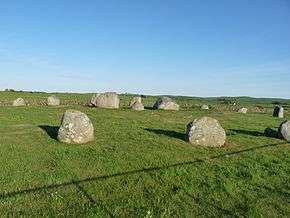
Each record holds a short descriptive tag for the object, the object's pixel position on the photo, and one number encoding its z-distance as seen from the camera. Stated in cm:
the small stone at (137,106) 2783
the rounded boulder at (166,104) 2902
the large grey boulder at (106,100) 2854
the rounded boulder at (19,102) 3079
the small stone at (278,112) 3183
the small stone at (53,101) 3174
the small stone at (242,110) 3299
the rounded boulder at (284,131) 1556
